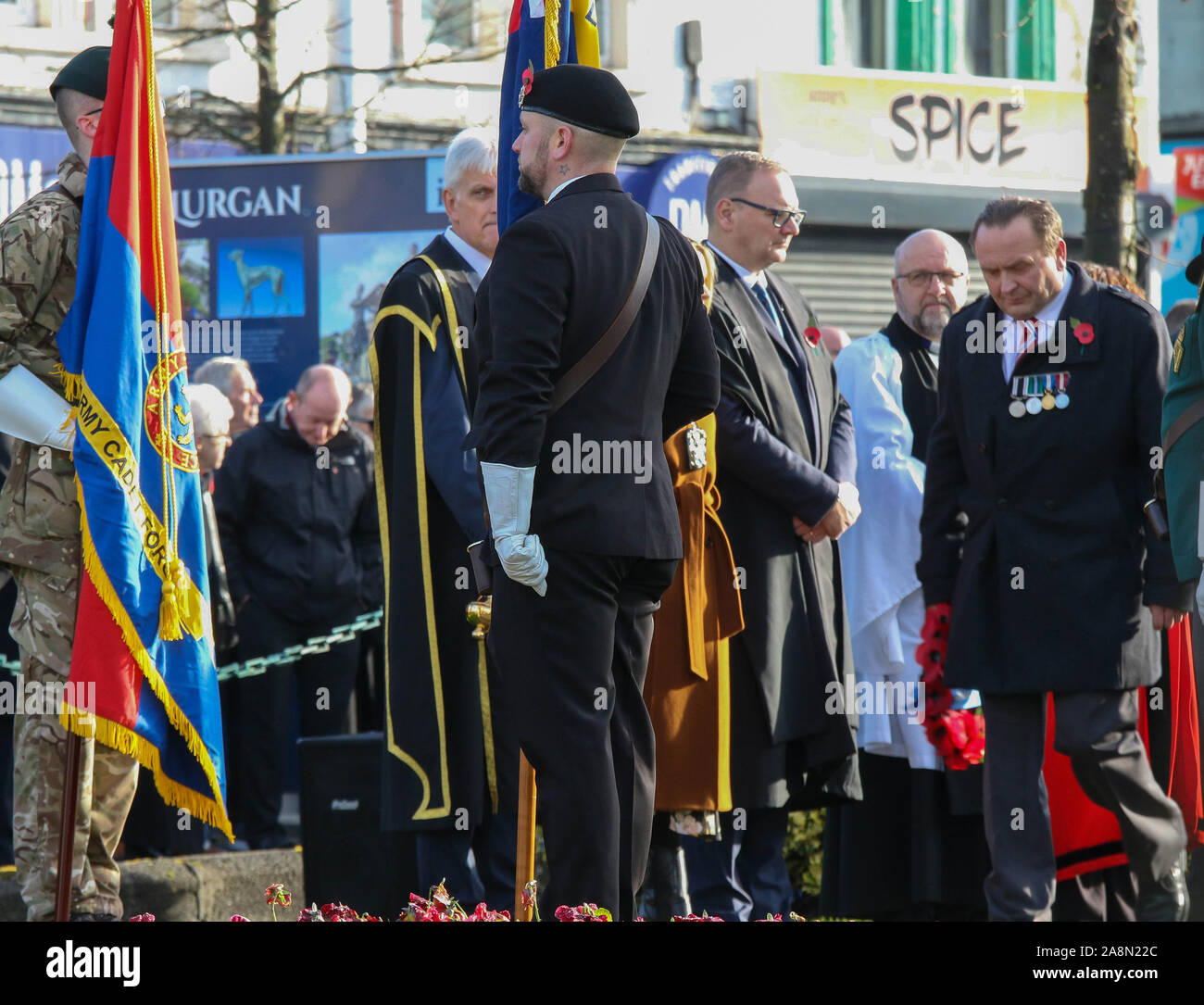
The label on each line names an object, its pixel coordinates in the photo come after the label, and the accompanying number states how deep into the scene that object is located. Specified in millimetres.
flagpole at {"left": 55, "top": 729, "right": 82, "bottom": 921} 9266
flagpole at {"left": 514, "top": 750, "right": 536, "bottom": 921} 9312
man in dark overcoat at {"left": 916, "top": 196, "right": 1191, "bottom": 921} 11328
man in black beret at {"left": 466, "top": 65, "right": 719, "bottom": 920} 8922
